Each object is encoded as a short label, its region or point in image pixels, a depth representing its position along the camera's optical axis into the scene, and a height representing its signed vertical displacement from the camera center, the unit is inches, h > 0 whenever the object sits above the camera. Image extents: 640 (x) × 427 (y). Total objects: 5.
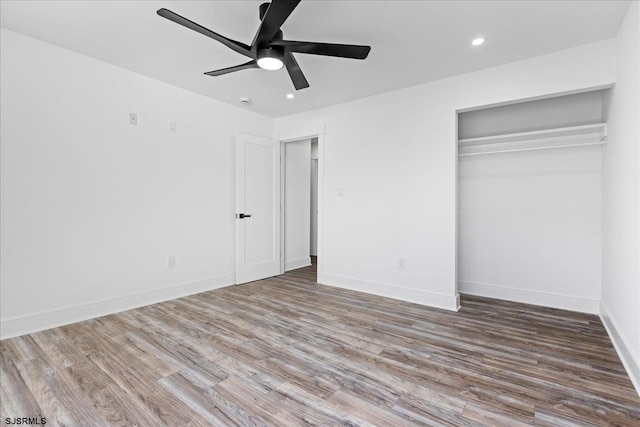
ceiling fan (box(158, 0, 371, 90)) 75.2 +45.5
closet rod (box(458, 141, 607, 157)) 122.3 +29.0
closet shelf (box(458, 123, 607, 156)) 122.3 +32.5
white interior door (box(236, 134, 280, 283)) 173.9 +3.9
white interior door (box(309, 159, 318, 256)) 276.8 +10.5
